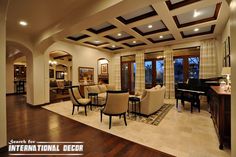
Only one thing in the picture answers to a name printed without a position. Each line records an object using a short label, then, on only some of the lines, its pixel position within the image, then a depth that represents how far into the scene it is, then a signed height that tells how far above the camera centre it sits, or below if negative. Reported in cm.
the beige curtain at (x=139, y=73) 845 +29
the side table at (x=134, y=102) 408 -92
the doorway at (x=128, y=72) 926 +40
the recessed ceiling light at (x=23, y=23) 416 +195
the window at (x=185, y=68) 683 +54
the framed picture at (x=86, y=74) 754 +22
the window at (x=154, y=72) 797 +34
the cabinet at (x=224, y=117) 227 -78
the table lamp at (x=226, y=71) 316 +15
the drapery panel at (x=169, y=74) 730 +17
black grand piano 460 -53
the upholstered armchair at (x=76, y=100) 443 -87
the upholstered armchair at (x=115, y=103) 326 -71
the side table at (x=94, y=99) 572 -107
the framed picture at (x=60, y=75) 1366 +31
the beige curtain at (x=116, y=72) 961 +42
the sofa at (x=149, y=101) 400 -84
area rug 370 -137
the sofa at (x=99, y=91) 564 -67
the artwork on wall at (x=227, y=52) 424 +90
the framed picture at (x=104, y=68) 999 +75
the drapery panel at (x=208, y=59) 610 +89
